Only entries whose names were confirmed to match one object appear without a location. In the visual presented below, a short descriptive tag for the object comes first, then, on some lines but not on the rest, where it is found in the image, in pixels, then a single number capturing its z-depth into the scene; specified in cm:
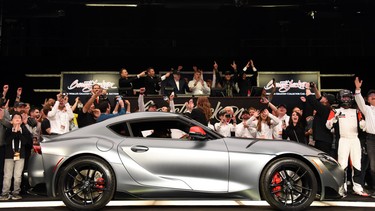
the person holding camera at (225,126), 962
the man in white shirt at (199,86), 1345
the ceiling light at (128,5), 1727
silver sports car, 602
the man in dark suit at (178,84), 1355
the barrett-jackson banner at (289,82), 1632
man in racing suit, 825
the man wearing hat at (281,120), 949
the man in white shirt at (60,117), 905
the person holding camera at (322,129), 858
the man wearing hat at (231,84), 1387
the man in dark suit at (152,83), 1272
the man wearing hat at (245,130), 937
